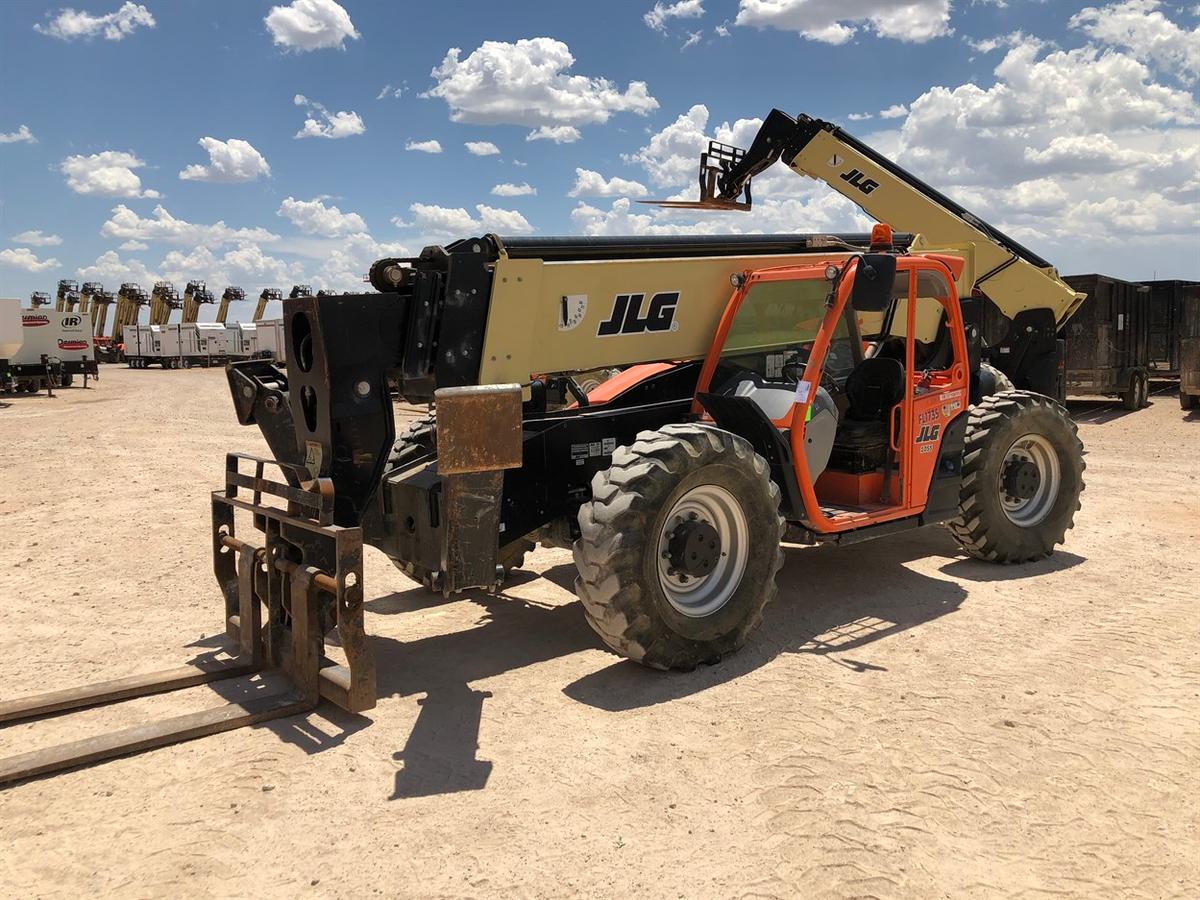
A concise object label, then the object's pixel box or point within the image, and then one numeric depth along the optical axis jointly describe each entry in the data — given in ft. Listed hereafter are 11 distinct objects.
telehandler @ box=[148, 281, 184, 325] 226.17
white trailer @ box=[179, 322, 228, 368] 182.91
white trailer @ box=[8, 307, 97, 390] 105.09
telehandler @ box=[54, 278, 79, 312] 217.56
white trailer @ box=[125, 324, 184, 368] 181.98
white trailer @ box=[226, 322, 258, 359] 185.98
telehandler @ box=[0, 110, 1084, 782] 16.43
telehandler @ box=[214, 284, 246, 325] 231.50
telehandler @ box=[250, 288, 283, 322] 232.73
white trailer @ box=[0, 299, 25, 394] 92.68
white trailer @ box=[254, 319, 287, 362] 169.17
